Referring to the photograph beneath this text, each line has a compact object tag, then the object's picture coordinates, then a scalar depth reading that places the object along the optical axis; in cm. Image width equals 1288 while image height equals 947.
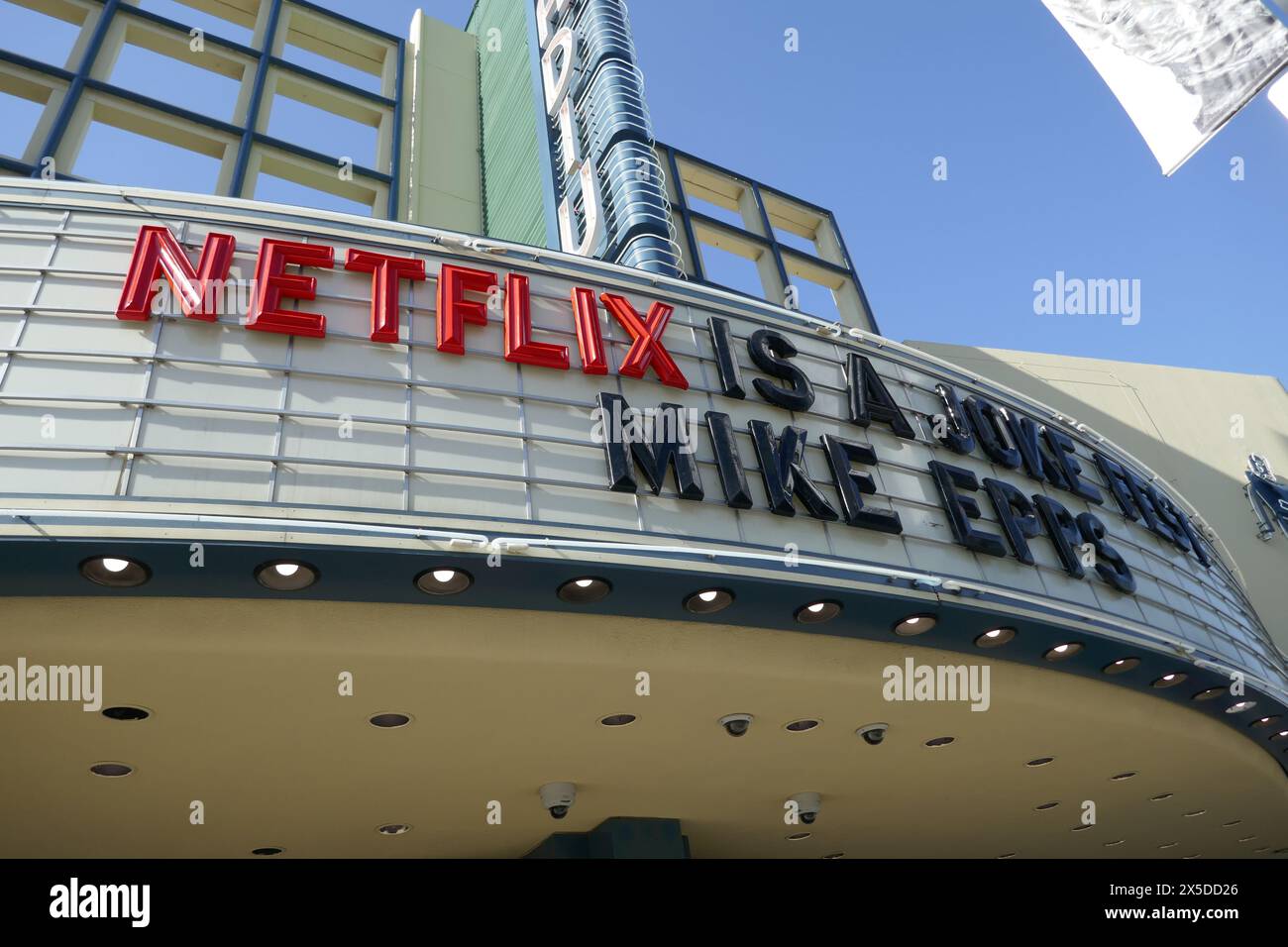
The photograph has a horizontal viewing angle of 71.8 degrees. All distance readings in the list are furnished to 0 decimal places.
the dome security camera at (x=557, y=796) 880
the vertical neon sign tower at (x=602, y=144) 1270
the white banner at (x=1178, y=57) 576
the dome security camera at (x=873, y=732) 844
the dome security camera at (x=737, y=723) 779
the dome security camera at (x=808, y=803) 988
